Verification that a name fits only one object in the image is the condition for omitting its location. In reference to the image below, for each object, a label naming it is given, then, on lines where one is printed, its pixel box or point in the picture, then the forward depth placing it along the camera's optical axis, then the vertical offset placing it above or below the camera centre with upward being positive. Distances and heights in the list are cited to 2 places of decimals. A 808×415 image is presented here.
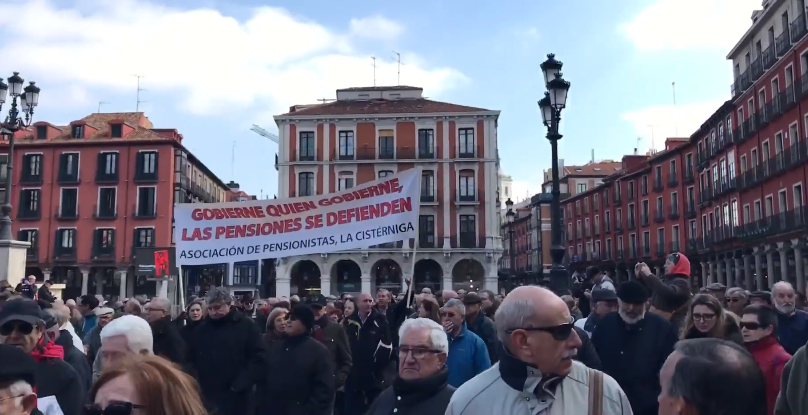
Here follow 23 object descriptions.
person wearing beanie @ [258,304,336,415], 5.49 -0.79
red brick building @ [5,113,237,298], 44.09 +5.29
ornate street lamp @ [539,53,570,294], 11.32 +2.56
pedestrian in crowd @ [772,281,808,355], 6.37 -0.44
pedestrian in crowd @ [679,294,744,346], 5.02 -0.35
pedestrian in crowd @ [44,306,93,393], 4.74 -0.46
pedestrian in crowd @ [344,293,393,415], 7.25 -0.92
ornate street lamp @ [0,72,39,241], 14.44 +3.86
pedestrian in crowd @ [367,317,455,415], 3.67 -0.54
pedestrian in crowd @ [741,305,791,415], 4.48 -0.46
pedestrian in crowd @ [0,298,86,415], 3.88 -0.42
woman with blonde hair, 1.95 -0.32
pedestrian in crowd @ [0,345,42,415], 2.45 -0.37
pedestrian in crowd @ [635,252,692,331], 6.28 -0.19
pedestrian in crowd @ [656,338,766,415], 2.05 -0.34
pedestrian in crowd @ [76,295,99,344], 9.07 -0.41
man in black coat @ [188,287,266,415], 6.21 -0.71
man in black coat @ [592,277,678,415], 4.98 -0.52
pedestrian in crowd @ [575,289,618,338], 6.70 -0.26
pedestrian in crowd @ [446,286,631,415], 2.48 -0.35
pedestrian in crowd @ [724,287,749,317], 7.37 -0.28
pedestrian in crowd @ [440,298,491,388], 5.48 -0.59
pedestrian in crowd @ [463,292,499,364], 7.04 -0.46
